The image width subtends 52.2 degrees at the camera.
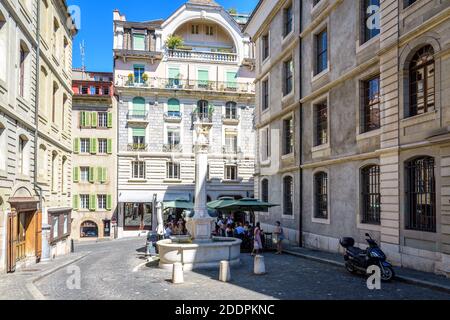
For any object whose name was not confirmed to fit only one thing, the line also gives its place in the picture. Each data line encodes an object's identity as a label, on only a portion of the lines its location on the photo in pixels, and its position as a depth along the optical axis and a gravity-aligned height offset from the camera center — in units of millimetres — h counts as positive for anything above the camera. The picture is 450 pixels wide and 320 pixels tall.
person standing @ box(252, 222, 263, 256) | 19844 -2394
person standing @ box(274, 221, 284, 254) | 21453 -2482
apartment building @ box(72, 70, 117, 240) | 41438 +1812
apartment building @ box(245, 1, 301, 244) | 25203 +4533
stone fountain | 16109 -2182
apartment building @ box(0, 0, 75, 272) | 16203 +2060
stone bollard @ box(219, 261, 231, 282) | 13625 -2579
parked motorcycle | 13266 -2249
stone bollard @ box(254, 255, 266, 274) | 14992 -2656
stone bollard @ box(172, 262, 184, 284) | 13453 -2634
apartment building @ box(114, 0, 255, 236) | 42125 +7185
